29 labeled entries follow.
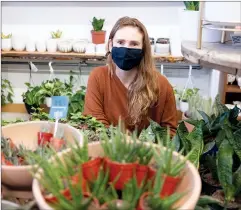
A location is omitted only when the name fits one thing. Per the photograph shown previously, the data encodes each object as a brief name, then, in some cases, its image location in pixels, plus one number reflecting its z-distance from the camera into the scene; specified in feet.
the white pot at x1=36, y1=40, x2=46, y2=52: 12.04
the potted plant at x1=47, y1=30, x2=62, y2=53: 11.98
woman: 6.46
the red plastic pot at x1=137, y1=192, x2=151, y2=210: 2.49
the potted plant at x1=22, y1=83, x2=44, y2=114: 11.89
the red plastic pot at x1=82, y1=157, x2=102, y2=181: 2.73
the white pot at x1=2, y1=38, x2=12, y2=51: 12.03
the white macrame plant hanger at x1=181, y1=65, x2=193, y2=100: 12.33
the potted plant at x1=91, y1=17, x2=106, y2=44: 11.74
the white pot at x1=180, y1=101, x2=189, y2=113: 11.10
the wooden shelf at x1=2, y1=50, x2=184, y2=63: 11.41
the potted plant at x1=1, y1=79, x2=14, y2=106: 13.19
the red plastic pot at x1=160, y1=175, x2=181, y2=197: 2.66
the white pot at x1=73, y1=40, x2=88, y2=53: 11.89
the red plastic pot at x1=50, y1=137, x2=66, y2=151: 3.36
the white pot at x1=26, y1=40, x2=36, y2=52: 12.09
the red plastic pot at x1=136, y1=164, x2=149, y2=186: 2.74
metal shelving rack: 3.83
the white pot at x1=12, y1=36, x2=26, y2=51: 12.02
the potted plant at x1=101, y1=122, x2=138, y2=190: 2.70
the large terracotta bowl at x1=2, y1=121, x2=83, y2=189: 3.63
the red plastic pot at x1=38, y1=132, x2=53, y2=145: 3.66
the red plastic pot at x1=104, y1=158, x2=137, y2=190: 2.70
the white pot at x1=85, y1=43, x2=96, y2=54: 11.82
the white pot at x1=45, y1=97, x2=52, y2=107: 11.71
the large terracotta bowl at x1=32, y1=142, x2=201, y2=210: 2.46
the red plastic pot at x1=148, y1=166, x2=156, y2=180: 2.77
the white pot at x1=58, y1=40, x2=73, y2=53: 11.91
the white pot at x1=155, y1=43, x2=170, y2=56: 11.46
